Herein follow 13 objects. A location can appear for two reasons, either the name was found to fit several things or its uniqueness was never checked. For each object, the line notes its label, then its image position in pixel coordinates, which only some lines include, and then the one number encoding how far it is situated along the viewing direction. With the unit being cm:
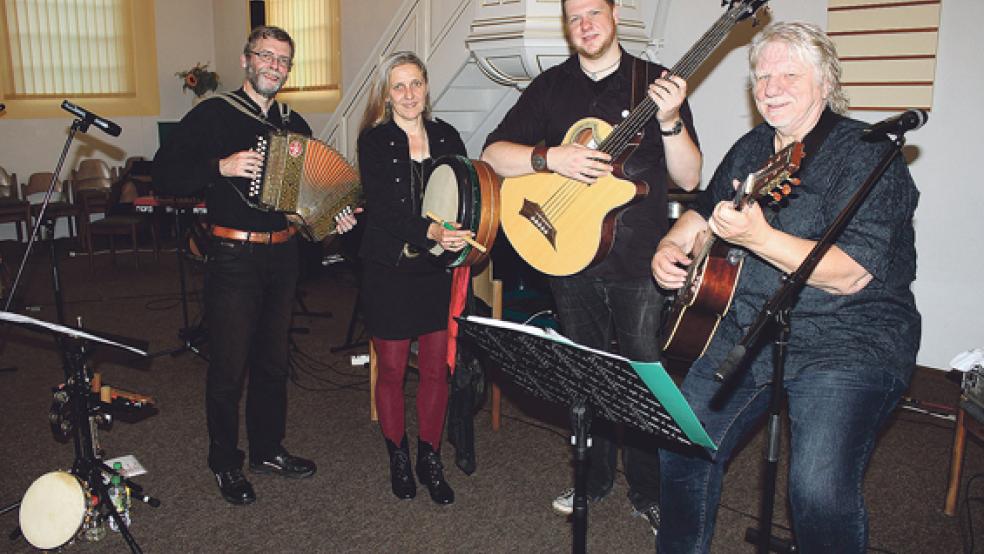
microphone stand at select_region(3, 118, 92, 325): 378
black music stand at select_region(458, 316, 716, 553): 168
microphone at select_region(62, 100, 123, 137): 371
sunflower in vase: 1086
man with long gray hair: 189
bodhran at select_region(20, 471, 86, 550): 278
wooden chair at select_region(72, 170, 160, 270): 843
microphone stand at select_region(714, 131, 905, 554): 175
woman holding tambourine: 306
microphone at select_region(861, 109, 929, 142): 172
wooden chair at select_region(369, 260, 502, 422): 408
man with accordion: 308
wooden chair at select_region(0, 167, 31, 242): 830
